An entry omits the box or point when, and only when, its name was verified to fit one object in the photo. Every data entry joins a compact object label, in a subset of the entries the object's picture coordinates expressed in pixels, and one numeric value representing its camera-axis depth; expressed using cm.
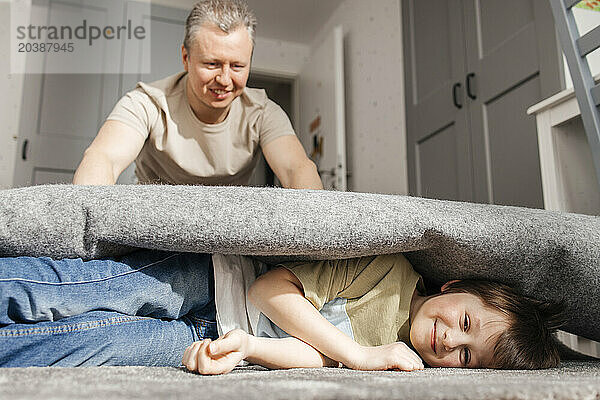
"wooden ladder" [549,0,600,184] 121
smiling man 142
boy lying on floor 68
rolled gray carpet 70
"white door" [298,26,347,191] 313
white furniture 133
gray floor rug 38
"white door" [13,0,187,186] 280
